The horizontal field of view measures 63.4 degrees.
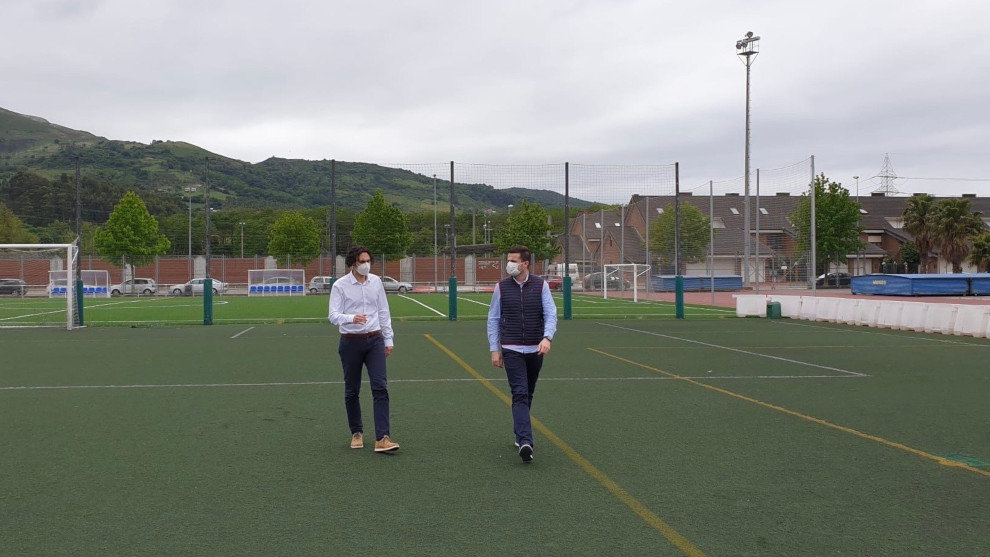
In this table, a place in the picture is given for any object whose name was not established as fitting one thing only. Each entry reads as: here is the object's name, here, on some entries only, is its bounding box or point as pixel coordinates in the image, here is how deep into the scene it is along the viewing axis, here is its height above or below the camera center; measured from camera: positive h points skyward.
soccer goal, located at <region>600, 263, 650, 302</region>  53.59 -0.75
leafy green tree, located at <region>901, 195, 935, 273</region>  63.00 +3.79
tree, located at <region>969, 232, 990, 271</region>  55.09 +1.19
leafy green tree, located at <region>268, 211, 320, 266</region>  61.34 +2.61
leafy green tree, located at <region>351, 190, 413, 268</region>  52.71 +2.75
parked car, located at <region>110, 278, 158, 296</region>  55.25 -1.25
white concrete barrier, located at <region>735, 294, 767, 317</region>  27.81 -1.26
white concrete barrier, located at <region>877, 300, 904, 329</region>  22.70 -1.30
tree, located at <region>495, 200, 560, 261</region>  60.34 +2.99
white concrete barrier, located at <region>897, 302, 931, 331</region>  21.78 -1.28
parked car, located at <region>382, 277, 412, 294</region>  56.34 -1.20
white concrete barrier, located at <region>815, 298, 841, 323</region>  25.39 -1.29
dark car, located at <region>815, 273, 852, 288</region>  58.59 -0.82
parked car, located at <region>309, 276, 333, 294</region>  55.78 -1.12
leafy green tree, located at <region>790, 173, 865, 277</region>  57.47 +3.42
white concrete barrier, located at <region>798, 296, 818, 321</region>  26.23 -1.27
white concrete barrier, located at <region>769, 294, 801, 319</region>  27.08 -1.24
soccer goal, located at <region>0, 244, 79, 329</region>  23.65 -1.00
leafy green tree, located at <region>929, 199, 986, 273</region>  60.69 +3.12
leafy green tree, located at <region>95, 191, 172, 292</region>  56.66 +2.54
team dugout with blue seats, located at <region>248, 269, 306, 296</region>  53.19 -0.88
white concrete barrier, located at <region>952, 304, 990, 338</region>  19.95 -1.30
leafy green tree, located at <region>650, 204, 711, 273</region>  46.38 +2.11
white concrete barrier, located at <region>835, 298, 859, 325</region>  24.62 -1.30
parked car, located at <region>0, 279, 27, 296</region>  40.84 -0.93
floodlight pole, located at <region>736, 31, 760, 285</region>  33.28 +9.34
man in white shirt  7.22 -0.58
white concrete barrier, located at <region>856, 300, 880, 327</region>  23.77 -1.29
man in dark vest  6.99 -0.50
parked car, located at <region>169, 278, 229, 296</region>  53.09 -1.26
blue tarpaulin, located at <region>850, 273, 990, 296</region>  45.16 -0.85
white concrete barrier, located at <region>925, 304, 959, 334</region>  20.95 -1.30
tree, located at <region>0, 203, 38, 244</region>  74.31 +3.77
